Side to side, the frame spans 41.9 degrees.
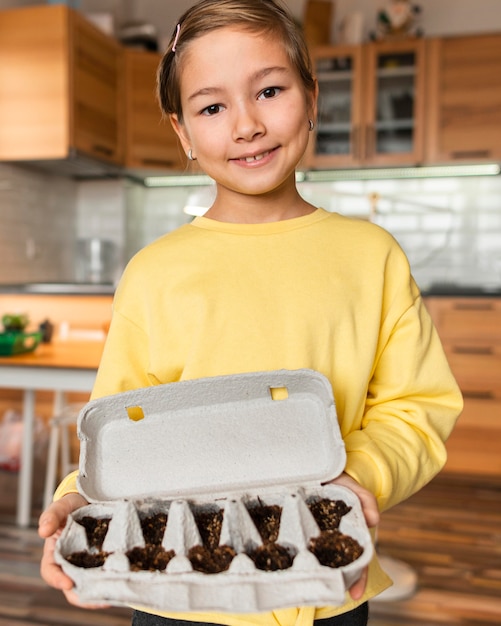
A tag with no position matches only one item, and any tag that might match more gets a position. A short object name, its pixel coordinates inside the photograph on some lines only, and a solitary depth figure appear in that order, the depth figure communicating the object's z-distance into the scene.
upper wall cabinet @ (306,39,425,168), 3.99
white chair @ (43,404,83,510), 2.73
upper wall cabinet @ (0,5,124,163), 3.67
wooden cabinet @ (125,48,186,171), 4.29
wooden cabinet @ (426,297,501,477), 3.35
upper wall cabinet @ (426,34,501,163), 3.81
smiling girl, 0.80
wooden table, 2.38
